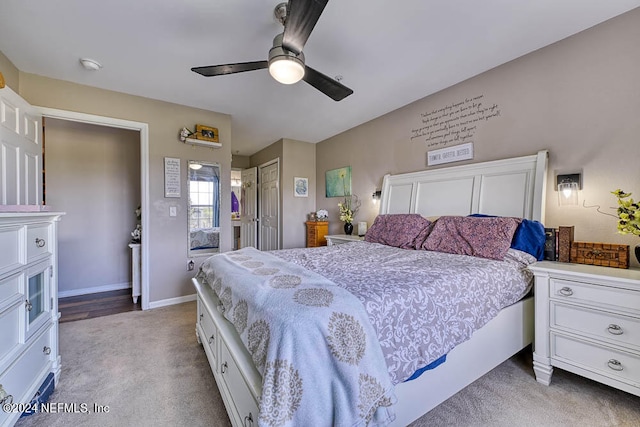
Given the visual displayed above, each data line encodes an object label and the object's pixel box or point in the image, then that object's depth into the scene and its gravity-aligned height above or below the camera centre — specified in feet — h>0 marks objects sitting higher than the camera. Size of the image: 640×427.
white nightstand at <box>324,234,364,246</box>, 11.57 -1.42
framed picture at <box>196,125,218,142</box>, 11.07 +3.23
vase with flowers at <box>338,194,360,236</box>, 13.51 -0.07
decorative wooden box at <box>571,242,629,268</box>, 5.61 -0.99
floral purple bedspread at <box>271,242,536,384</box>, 3.82 -1.48
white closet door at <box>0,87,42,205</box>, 6.13 +1.49
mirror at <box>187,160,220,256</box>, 11.27 +0.04
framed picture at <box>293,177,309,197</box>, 16.24 +1.36
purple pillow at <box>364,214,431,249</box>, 8.76 -0.75
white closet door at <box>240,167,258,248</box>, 19.34 -0.06
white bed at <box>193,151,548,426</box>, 4.08 -2.23
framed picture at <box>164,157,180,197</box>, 10.64 +1.28
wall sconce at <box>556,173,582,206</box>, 6.75 +0.58
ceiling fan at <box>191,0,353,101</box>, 4.15 +3.13
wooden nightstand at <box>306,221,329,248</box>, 14.92 -1.36
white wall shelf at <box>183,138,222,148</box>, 10.92 +2.80
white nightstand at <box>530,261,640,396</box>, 4.87 -2.31
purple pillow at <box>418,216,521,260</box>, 6.64 -0.74
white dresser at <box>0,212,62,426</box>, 4.06 -1.81
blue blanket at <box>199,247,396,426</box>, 2.85 -1.78
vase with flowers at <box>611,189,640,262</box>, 5.27 -0.15
